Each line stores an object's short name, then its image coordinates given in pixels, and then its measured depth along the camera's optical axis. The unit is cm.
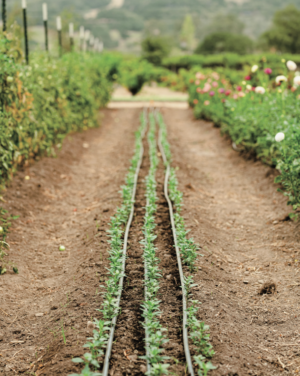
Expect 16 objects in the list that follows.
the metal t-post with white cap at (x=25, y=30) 759
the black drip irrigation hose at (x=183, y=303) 267
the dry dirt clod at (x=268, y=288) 381
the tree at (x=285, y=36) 7081
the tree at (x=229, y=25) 12204
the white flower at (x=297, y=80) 575
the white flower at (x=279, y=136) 438
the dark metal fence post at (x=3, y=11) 627
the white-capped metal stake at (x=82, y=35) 1610
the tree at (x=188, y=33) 10819
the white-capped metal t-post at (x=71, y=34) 1338
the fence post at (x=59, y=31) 1065
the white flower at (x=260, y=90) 691
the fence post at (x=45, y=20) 936
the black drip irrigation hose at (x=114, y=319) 260
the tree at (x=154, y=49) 4381
